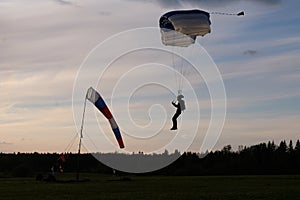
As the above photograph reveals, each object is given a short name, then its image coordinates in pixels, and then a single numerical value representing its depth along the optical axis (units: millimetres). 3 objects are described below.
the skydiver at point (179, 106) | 28966
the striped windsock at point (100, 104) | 50938
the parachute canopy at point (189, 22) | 29547
